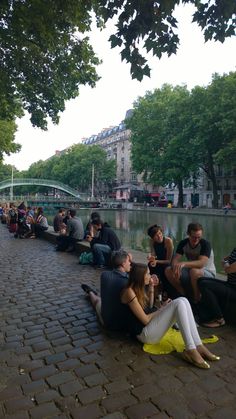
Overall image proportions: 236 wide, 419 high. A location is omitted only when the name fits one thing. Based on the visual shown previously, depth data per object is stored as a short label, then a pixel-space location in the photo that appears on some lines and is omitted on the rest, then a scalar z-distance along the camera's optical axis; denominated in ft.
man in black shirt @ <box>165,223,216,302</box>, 17.14
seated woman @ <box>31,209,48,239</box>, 53.01
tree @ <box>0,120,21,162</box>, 84.99
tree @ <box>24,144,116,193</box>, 291.99
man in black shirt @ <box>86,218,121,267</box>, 28.94
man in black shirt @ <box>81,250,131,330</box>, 14.40
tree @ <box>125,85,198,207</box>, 161.79
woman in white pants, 12.32
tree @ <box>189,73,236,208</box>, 133.69
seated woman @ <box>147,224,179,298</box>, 19.03
